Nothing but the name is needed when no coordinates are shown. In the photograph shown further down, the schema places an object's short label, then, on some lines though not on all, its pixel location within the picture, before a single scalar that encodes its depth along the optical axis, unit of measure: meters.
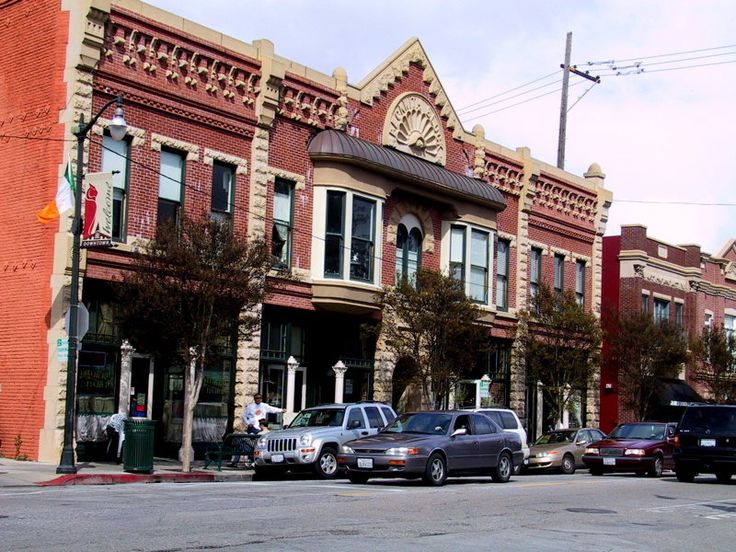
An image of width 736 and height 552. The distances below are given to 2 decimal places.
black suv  24.31
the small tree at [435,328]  30.09
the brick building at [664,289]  45.47
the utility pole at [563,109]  44.59
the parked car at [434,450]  20.38
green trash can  21.48
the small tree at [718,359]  45.69
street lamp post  20.69
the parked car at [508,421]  27.42
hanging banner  22.83
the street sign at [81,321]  21.66
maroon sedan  28.59
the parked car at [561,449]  30.66
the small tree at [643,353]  40.56
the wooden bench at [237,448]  25.23
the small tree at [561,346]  36.31
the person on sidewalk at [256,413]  26.67
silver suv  23.11
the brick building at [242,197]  24.38
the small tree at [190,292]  22.48
